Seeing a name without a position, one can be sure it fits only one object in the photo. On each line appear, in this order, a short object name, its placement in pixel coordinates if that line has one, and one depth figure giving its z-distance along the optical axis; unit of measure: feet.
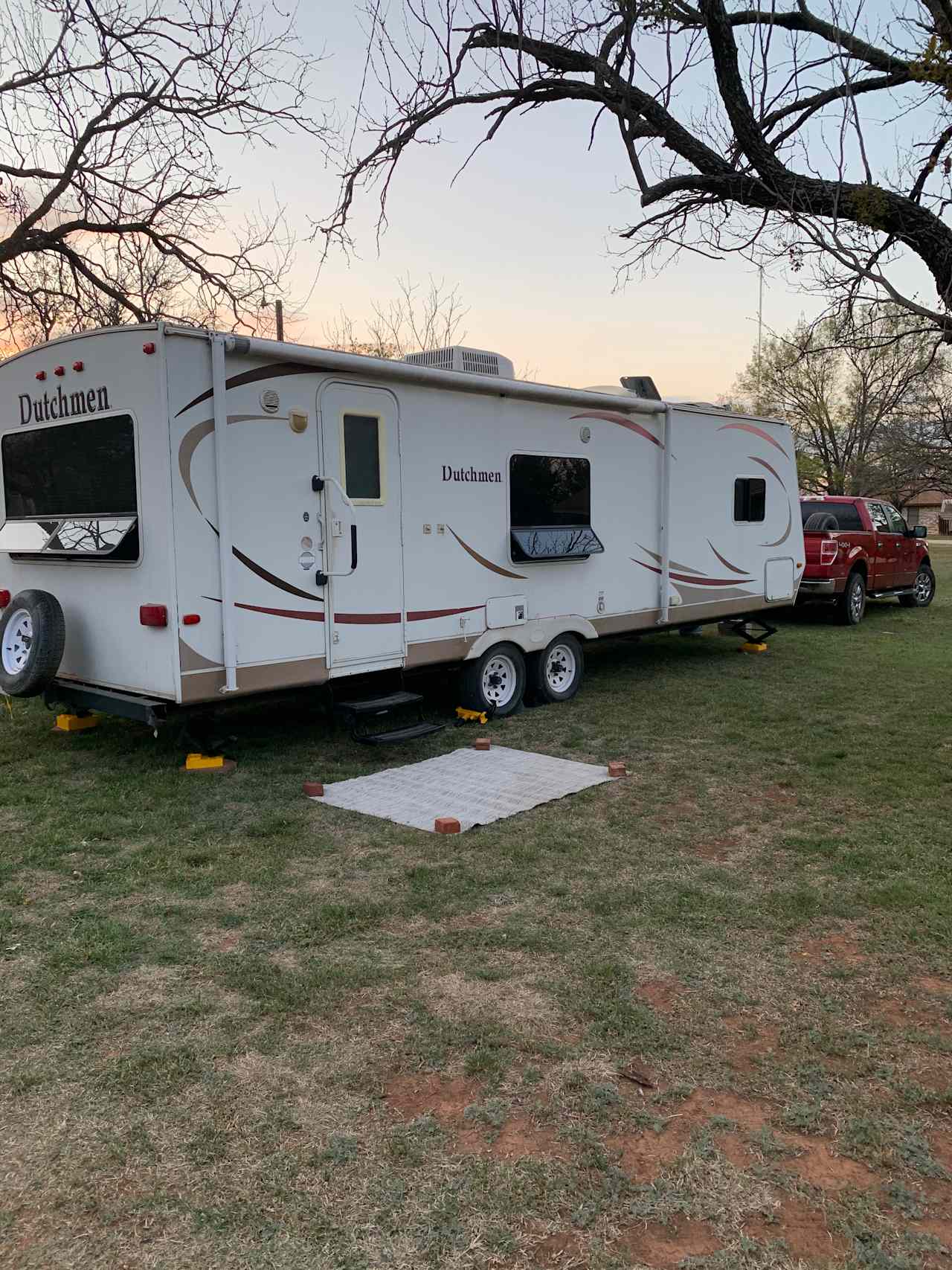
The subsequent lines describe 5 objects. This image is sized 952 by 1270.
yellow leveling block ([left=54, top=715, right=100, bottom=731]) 24.21
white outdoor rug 18.81
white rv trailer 19.36
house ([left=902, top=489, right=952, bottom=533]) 233.76
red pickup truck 46.09
